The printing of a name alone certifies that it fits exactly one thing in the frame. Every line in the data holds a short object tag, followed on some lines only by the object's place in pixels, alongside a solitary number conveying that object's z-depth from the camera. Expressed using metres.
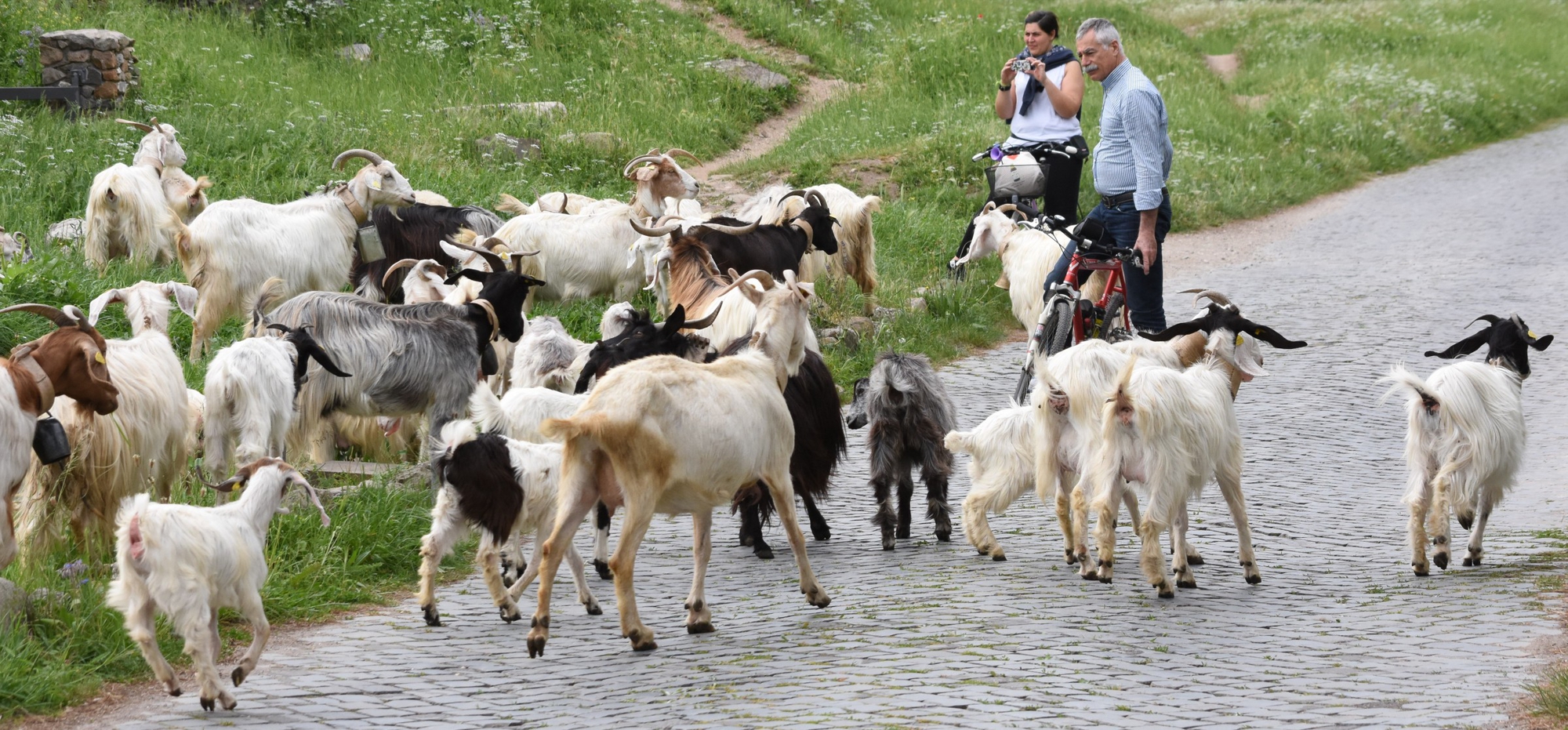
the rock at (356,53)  35.09
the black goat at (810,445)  13.51
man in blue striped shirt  15.07
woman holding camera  20.34
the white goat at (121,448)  11.77
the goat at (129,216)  20.19
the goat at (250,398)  12.55
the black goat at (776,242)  18.98
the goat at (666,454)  10.30
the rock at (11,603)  10.08
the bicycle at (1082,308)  15.96
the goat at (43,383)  10.45
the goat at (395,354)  14.18
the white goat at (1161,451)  11.27
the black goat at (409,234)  19.02
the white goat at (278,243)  17.61
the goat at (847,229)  22.36
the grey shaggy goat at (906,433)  13.27
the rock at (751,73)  37.91
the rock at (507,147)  29.25
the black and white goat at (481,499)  11.19
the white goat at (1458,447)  12.20
